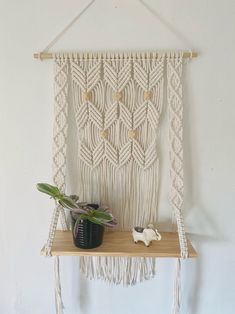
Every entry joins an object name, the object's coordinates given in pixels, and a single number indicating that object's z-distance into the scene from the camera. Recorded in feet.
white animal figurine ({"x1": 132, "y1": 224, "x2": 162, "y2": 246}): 2.59
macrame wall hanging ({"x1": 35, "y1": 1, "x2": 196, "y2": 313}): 2.67
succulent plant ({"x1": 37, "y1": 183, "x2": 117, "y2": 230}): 2.38
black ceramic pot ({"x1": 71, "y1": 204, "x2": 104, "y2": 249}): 2.44
